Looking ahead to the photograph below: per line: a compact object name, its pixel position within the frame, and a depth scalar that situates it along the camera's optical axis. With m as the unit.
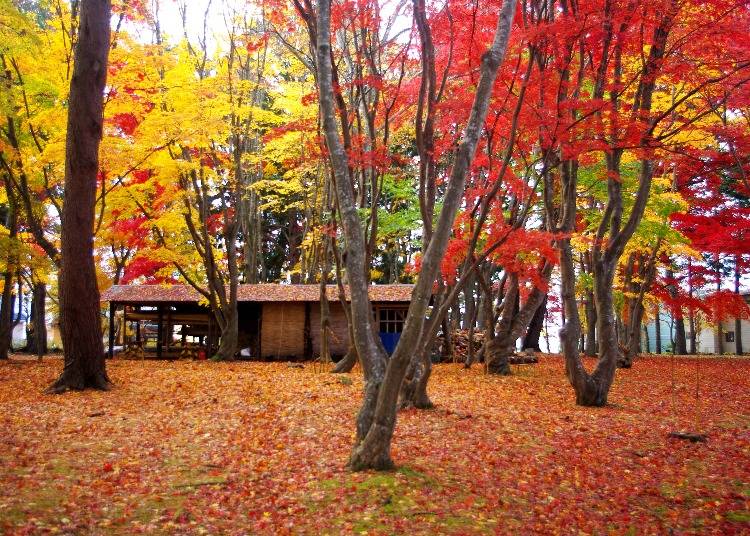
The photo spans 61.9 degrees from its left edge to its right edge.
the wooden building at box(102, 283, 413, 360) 21.16
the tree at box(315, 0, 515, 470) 5.41
